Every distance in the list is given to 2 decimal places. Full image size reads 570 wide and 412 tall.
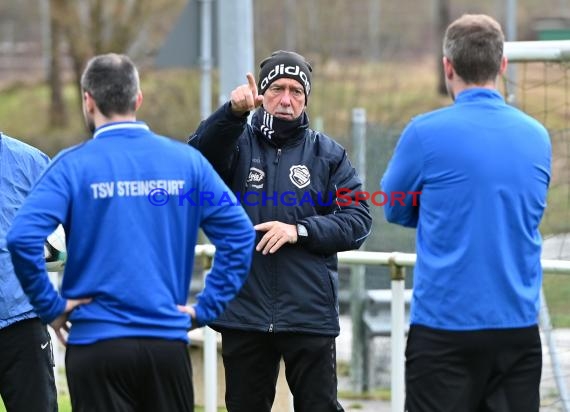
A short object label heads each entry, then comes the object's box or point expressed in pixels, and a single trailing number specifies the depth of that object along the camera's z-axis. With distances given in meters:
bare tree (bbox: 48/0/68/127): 57.84
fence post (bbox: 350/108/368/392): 19.33
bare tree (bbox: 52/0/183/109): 50.66
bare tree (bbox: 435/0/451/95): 70.12
